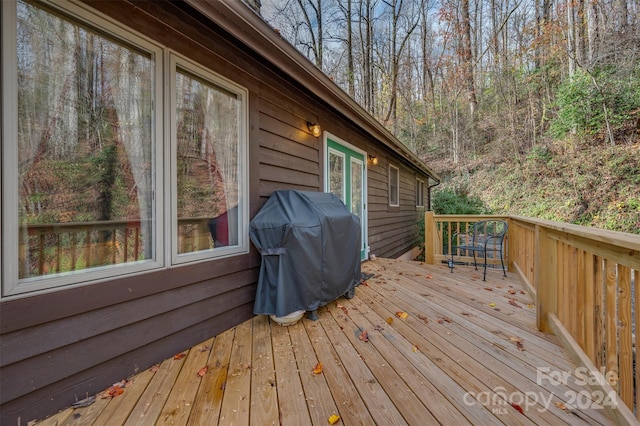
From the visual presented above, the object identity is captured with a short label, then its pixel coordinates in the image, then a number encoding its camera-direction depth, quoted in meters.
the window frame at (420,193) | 9.42
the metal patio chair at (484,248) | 3.86
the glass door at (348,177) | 4.02
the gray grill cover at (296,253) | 2.24
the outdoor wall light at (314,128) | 3.47
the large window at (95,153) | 1.34
